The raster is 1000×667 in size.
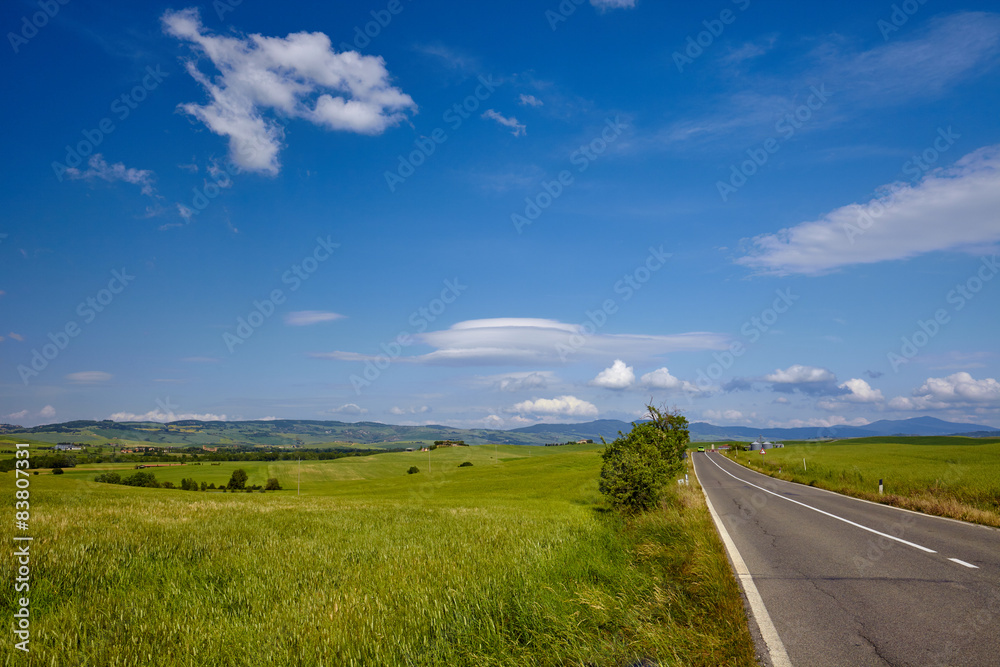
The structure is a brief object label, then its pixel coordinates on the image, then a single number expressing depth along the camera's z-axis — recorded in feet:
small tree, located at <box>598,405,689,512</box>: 61.21
